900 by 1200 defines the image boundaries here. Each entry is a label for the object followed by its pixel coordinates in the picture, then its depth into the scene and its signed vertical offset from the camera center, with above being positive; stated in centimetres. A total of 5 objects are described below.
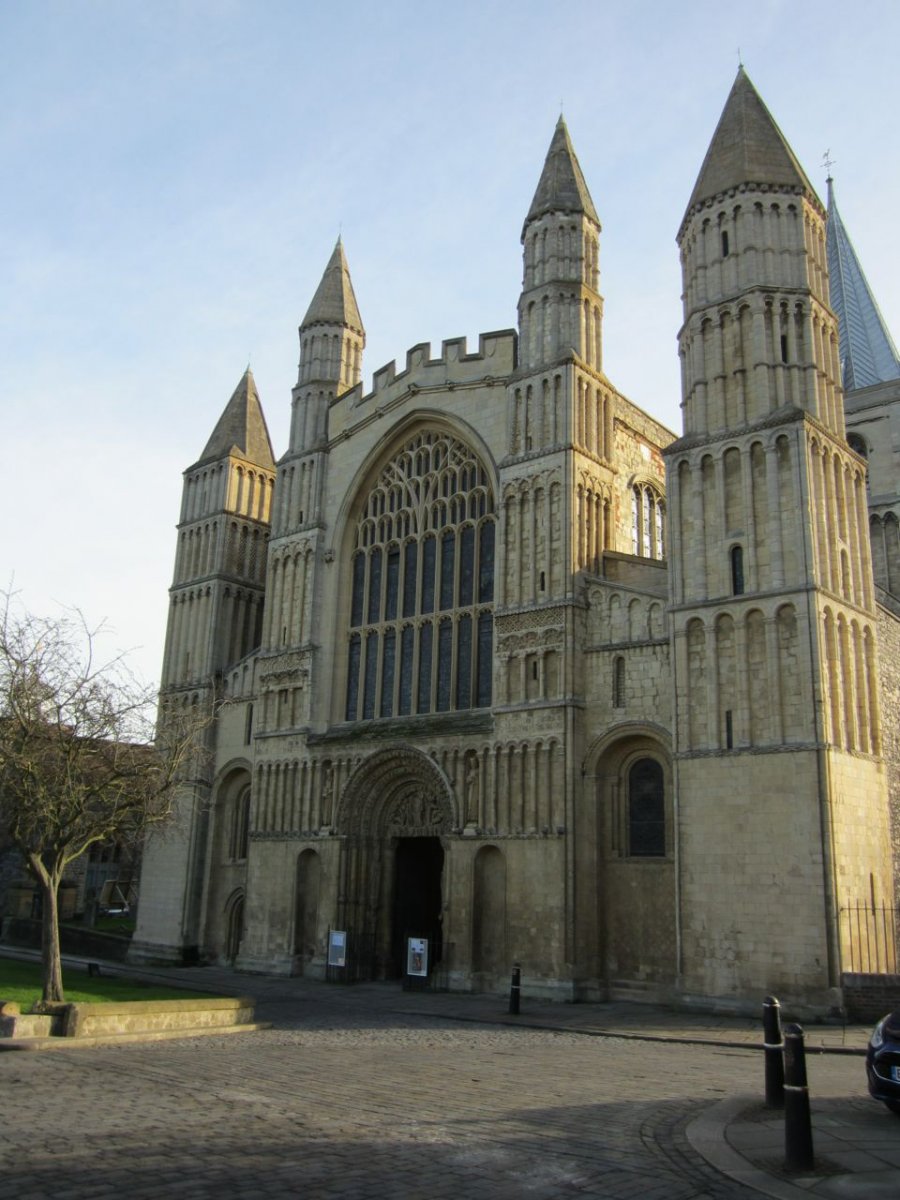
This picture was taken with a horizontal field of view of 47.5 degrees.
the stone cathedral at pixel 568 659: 2088 +599
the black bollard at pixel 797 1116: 754 -146
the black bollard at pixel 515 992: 2056 -171
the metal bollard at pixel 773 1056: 927 -129
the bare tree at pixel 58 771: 1730 +206
